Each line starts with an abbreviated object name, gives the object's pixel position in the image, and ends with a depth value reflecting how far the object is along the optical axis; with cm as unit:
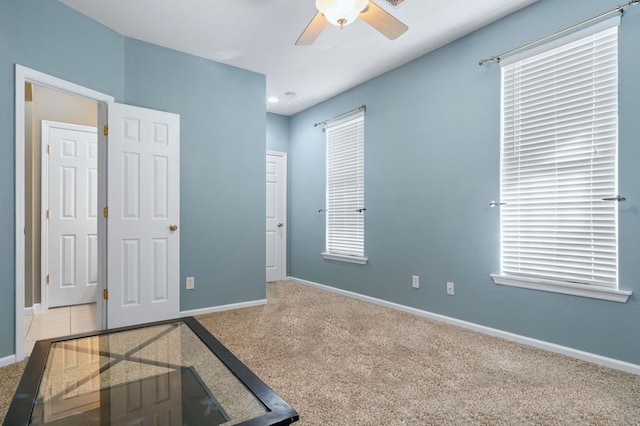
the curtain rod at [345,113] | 437
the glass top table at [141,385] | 123
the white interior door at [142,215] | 315
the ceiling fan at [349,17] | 193
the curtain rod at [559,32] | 230
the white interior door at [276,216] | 562
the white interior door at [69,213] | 405
